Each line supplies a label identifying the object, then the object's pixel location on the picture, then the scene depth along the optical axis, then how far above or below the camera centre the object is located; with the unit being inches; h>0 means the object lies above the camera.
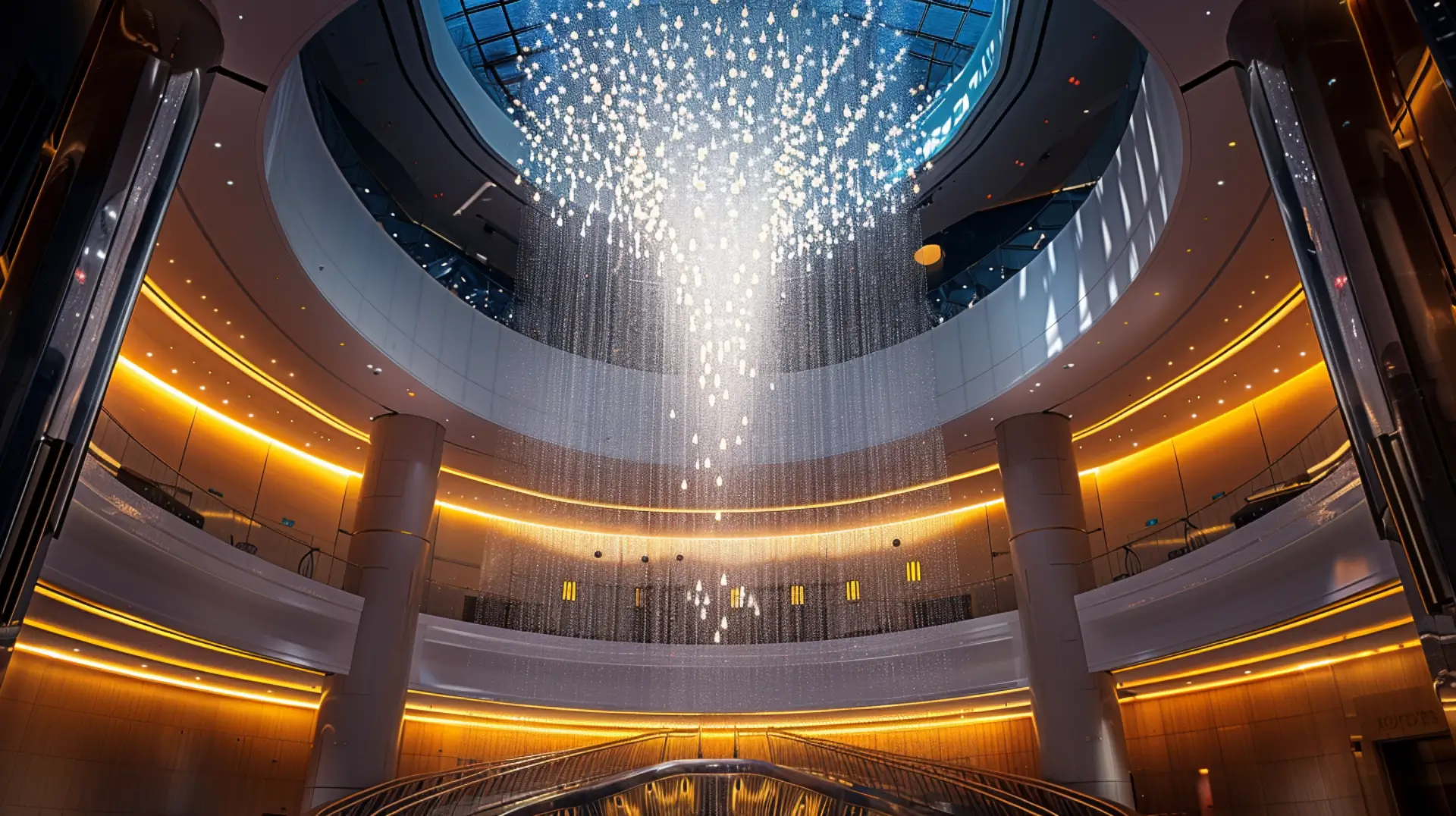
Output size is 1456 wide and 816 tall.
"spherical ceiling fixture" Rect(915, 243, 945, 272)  782.5 +423.9
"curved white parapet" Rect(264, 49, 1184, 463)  510.6 +308.7
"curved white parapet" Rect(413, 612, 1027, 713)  700.0 +83.7
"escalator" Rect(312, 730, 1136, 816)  343.6 -5.0
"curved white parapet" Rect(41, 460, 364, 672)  405.7 +96.2
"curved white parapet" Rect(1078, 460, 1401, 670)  413.7 +101.0
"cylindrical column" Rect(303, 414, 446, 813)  588.1 +108.5
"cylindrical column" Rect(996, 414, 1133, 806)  593.9 +112.8
